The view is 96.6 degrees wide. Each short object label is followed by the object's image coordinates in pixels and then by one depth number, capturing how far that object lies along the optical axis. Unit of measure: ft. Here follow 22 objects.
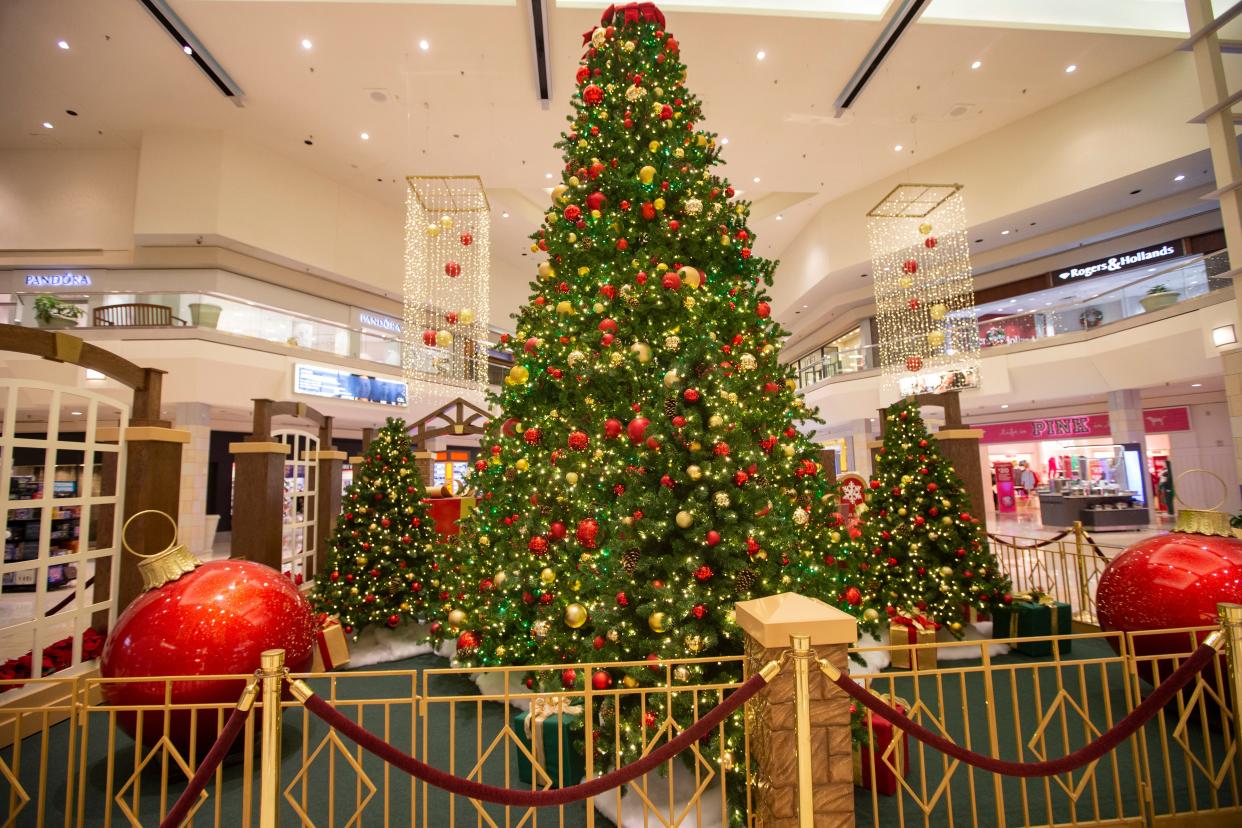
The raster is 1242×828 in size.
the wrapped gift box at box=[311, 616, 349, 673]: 15.37
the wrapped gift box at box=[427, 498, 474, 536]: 27.27
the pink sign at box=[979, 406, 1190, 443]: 47.14
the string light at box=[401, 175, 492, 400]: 37.17
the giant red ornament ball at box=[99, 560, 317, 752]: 9.28
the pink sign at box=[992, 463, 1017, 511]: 56.39
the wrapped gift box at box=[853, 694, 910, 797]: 9.34
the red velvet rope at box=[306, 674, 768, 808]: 5.55
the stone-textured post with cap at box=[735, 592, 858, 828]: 6.82
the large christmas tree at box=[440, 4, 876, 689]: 9.09
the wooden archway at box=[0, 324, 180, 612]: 12.66
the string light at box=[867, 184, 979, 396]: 43.50
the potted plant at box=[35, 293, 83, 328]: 32.83
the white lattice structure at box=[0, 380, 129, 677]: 10.74
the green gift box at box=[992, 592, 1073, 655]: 15.56
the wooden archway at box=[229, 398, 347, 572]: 16.49
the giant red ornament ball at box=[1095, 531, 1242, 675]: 10.55
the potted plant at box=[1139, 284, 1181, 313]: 33.19
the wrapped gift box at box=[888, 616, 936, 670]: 14.65
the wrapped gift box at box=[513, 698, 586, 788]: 9.53
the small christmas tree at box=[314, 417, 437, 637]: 17.06
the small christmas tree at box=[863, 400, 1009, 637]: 16.43
